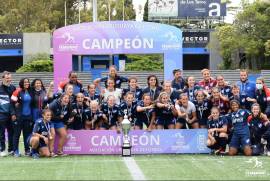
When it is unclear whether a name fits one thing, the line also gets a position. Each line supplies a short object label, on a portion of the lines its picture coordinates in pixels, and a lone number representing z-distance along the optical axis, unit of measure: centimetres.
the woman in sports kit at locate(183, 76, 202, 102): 1436
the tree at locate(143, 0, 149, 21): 6308
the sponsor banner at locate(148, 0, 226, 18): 5666
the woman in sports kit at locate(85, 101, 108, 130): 1389
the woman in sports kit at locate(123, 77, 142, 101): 1430
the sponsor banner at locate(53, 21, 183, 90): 1680
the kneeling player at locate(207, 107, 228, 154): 1365
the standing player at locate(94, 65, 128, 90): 1463
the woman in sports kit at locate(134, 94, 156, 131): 1389
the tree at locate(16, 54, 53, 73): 4091
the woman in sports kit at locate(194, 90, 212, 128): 1403
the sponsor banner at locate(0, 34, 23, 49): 4656
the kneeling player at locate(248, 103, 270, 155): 1366
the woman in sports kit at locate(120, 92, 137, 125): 1391
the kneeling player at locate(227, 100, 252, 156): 1358
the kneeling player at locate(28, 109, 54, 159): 1333
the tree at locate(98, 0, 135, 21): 6906
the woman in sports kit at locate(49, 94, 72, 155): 1368
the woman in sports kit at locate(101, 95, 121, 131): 1395
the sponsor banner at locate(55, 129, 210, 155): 1389
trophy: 1334
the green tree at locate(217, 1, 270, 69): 4491
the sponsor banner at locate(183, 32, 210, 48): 4819
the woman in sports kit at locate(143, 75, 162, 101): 1420
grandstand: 3322
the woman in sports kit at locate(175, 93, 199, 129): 1394
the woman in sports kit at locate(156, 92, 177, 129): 1383
